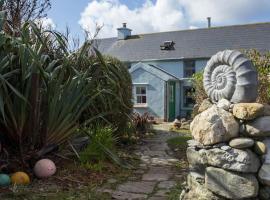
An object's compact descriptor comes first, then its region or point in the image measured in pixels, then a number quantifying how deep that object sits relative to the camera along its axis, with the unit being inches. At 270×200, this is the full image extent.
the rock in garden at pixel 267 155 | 87.2
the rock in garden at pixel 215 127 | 91.9
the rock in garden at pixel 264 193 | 88.1
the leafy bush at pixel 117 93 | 184.7
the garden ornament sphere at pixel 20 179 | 122.9
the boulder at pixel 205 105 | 147.1
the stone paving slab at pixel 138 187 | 122.3
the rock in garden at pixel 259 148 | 87.4
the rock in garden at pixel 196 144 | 96.4
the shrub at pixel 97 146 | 152.8
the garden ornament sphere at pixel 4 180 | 120.4
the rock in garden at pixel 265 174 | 86.5
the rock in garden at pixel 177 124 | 372.5
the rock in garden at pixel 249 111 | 88.6
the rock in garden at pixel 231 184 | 87.6
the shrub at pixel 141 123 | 279.8
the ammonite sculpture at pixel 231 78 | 92.9
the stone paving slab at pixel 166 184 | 128.0
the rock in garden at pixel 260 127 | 88.2
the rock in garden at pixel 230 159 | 87.4
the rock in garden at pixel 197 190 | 95.6
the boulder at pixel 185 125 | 375.9
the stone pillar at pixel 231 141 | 88.1
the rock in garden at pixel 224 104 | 96.9
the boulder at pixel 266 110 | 89.6
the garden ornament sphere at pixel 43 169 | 131.1
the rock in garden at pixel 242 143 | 88.7
